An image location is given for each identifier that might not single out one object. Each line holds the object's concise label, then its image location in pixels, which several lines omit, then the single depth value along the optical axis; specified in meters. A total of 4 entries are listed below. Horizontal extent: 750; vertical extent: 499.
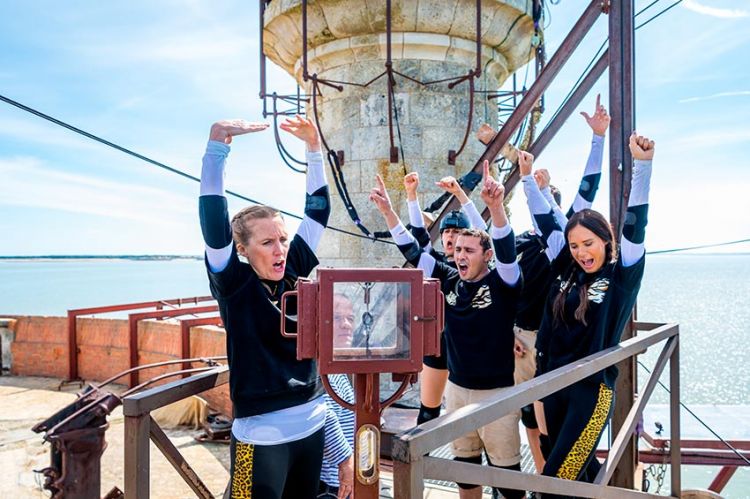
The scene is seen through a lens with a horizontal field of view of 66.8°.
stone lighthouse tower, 6.20
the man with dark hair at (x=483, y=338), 2.93
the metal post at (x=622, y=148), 3.64
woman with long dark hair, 2.58
